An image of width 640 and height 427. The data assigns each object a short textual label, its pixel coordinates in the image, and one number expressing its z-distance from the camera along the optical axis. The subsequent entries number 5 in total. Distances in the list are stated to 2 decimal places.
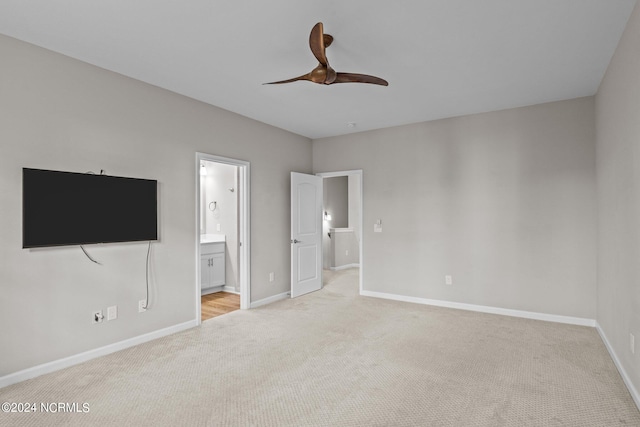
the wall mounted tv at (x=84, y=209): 2.80
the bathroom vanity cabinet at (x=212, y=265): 5.66
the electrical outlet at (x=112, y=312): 3.29
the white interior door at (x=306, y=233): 5.50
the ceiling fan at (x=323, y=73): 2.29
